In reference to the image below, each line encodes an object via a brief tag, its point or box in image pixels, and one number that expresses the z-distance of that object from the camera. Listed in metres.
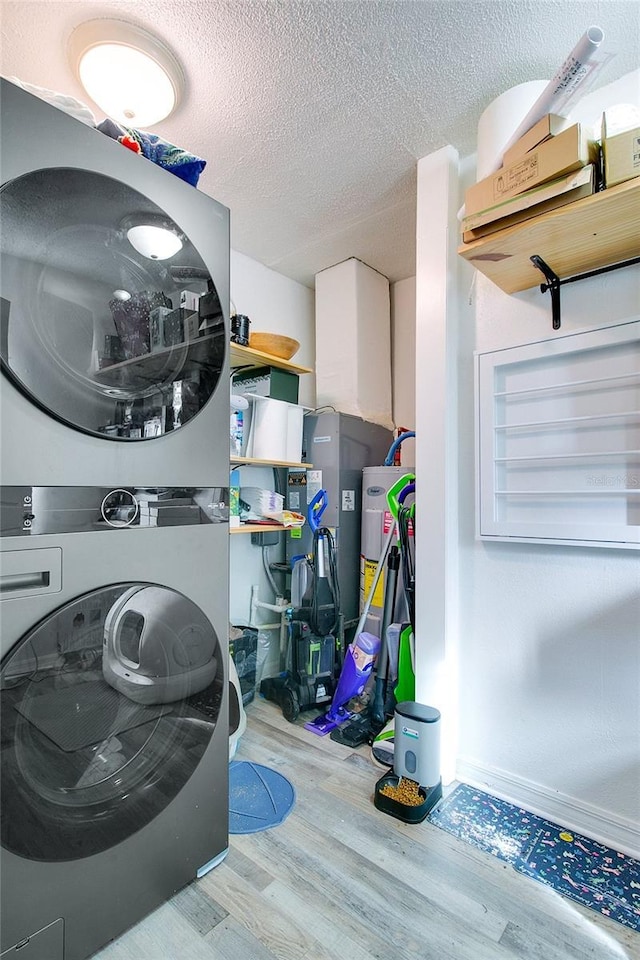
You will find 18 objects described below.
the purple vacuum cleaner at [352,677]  2.25
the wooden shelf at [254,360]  2.25
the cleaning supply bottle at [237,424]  2.31
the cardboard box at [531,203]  1.25
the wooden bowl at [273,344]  2.38
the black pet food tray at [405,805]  1.58
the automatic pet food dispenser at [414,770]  1.62
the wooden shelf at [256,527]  2.23
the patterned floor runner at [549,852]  1.30
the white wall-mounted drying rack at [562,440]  1.53
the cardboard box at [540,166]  1.23
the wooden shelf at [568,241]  1.26
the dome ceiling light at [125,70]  1.41
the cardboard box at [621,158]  1.20
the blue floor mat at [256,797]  1.57
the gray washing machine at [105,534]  0.96
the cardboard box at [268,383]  2.52
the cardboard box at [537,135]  1.27
